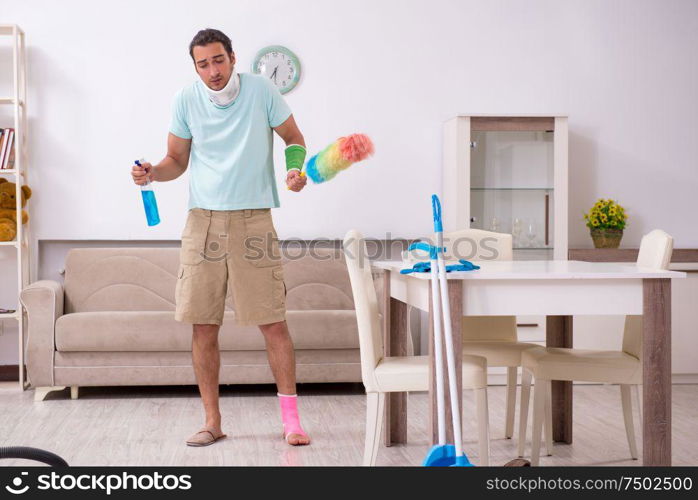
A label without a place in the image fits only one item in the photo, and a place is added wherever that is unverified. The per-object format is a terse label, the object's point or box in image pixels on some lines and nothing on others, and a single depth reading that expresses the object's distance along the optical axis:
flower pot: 4.72
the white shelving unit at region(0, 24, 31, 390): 4.32
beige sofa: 4.05
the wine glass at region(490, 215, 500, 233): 4.60
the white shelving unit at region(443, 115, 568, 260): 4.52
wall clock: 4.74
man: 3.08
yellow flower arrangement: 4.73
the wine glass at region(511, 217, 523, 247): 4.60
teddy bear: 4.34
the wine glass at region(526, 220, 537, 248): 4.59
